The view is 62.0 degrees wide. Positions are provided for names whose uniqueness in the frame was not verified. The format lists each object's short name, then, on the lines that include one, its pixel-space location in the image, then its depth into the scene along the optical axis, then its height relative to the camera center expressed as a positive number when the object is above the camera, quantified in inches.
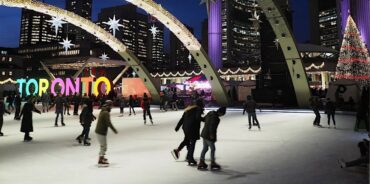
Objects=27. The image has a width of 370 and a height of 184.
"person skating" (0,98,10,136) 434.6 -22.4
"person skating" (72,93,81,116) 798.2 -28.4
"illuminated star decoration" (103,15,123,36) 831.1 +187.1
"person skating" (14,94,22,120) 744.3 -24.4
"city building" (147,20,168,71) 6782.5 +1045.4
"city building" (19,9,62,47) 7332.7 +1536.8
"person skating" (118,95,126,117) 829.1 -32.5
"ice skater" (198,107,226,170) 249.8 -33.1
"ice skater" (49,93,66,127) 567.1 -20.1
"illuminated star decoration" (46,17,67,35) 773.6 +181.2
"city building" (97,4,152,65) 6660.4 +1396.8
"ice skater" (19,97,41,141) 400.2 -35.0
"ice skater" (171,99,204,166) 265.1 -26.7
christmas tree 1029.2 +121.3
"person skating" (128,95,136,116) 849.5 -24.4
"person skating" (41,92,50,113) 969.5 -18.4
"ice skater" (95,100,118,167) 267.6 -32.1
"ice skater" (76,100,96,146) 369.9 -31.0
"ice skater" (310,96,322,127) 533.0 -22.8
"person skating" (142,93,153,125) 605.6 -23.4
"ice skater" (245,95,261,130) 524.1 -23.9
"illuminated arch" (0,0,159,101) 730.2 +199.8
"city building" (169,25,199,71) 5985.7 +799.6
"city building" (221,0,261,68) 5757.9 +1279.7
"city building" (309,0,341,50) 5893.2 +1355.4
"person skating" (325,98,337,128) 552.9 -27.0
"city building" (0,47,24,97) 3053.6 +294.1
